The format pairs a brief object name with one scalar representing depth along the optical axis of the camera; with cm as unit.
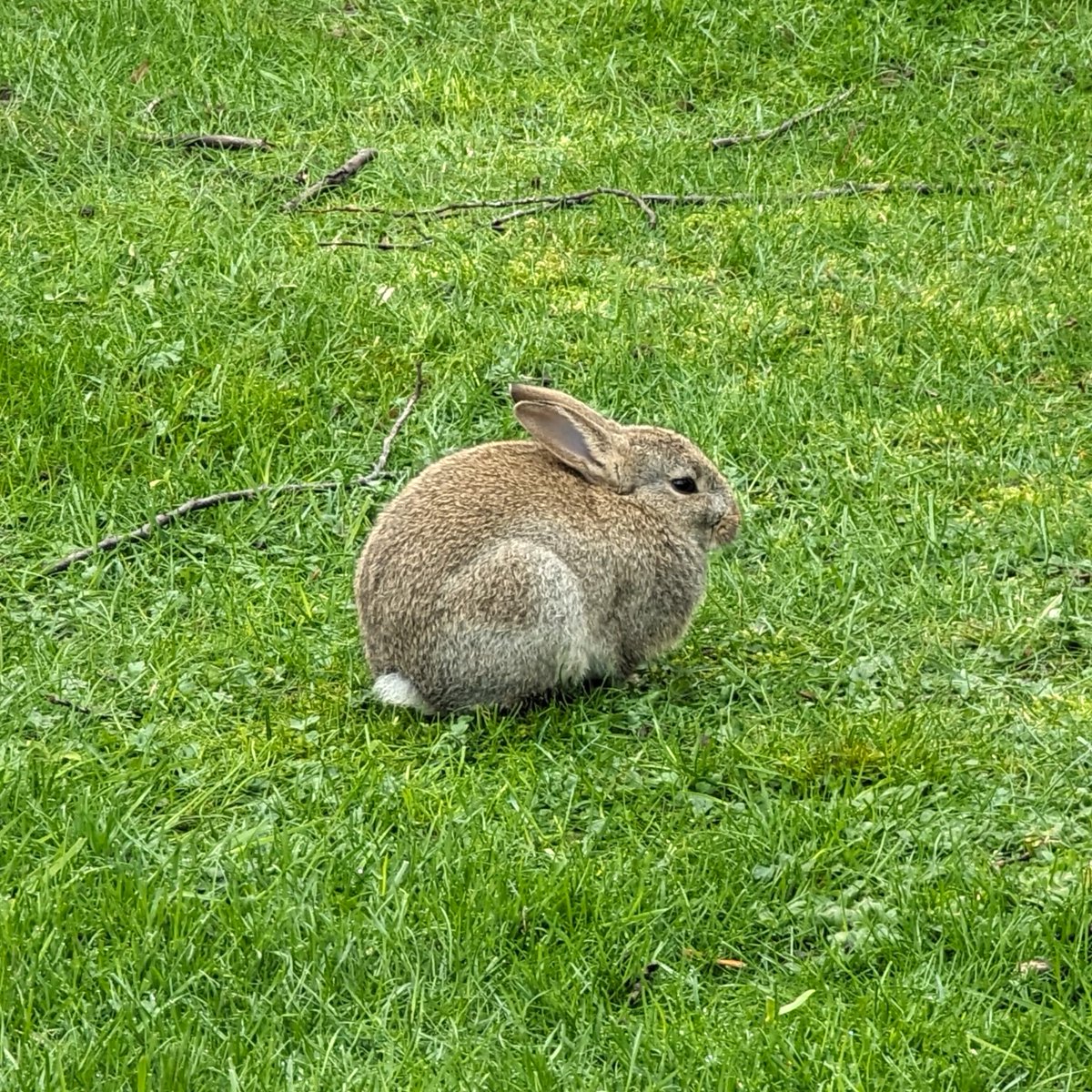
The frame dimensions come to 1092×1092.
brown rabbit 998
